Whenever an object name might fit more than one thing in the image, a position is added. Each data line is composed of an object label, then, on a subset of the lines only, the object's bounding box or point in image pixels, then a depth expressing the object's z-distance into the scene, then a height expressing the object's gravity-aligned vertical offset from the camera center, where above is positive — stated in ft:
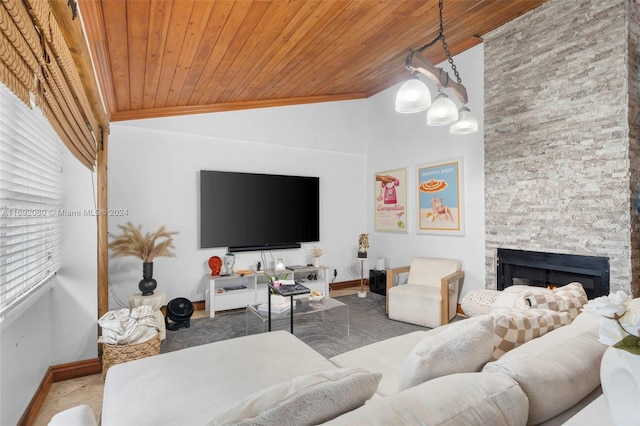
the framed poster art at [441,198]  13.47 +0.63
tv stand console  13.50 -3.22
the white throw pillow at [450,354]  3.74 -1.67
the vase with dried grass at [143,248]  11.49 -1.20
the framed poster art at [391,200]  16.19 +0.65
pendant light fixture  6.66 +2.37
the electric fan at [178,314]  11.96 -3.61
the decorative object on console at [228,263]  14.09 -2.12
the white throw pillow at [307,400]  2.75 -1.72
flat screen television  14.32 +0.19
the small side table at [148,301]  10.83 -2.86
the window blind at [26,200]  5.42 +0.31
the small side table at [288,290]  9.82 -2.35
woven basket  8.07 -3.42
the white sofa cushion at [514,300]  5.84 -1.67
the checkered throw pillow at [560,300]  5.58 -1.54
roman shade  3.01 +1.81
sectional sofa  2.81 -1.76
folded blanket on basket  8.19 -2.87
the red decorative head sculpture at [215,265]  13.70 -2.10
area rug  10.43 -4.12
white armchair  11.59 -2.97
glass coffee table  10.34 -4.08
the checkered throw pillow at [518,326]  4.59 -1.65
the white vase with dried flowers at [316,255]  16.34 -2.06
